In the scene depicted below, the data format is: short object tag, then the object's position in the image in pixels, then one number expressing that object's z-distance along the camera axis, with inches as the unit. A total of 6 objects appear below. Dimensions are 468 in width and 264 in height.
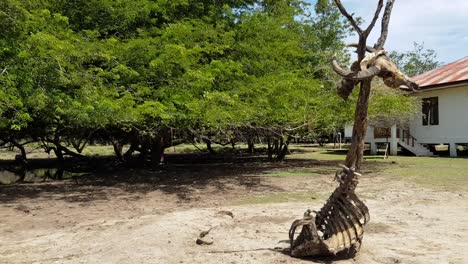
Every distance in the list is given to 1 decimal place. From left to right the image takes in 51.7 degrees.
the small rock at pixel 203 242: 273.4
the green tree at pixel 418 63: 2235.5
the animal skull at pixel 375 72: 230.8
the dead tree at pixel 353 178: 239.1
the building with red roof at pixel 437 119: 977.5
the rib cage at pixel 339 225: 239.1
